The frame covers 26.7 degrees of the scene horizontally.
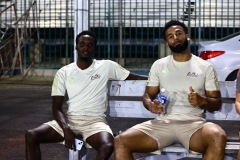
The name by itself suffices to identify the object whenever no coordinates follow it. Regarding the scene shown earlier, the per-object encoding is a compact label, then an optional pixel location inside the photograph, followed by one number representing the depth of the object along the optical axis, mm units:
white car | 9008
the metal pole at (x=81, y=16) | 4941
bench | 4645
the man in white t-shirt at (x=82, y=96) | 4395
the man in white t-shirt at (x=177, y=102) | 4008
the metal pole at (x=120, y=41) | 13560
